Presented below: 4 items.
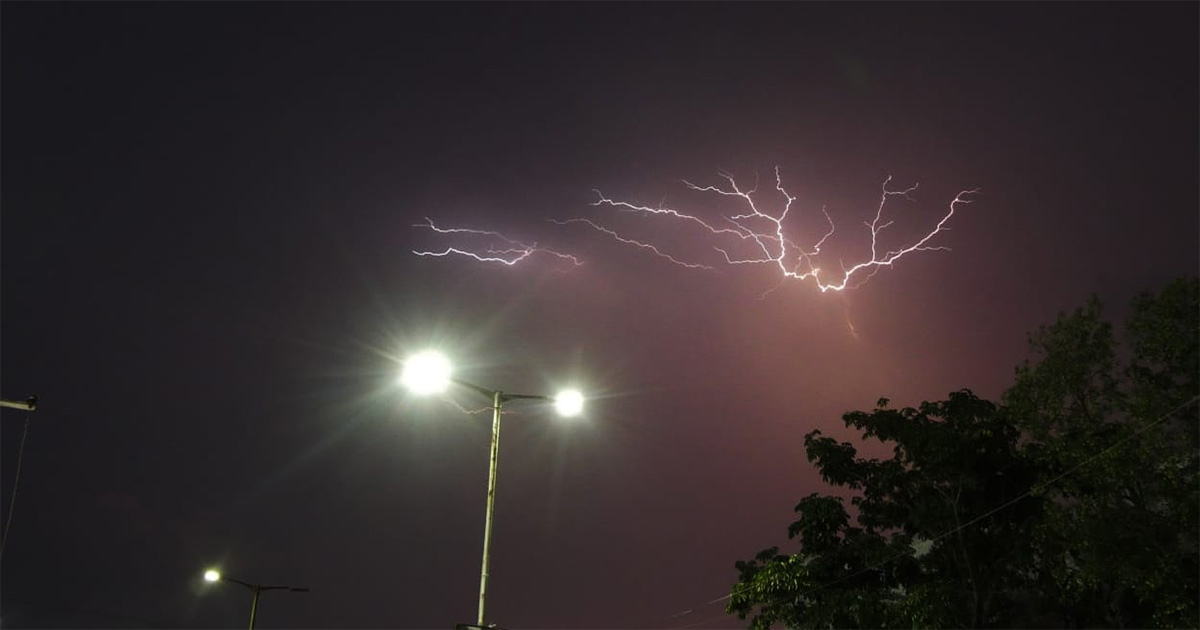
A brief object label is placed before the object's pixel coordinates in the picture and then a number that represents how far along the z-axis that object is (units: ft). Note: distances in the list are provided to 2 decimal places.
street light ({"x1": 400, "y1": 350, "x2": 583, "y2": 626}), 39.32
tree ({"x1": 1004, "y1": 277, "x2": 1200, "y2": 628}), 45.93
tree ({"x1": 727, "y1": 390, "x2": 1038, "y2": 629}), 59.36
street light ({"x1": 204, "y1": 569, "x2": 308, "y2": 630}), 87.25
